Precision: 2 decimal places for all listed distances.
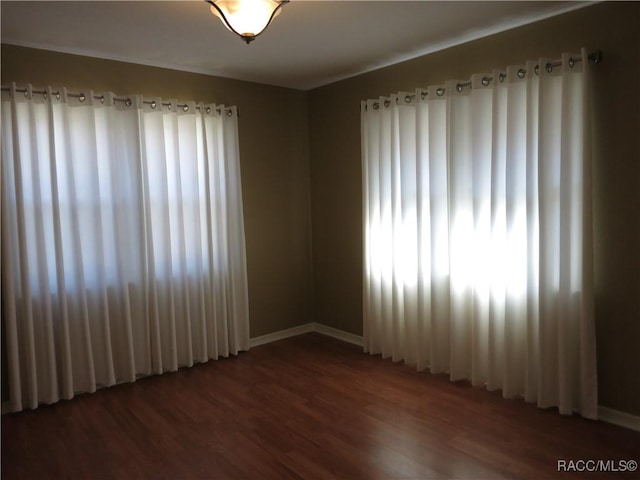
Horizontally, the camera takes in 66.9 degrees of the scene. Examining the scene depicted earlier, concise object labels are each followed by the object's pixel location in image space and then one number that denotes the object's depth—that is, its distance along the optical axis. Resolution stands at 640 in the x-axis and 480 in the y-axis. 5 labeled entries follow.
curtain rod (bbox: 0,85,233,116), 3.23
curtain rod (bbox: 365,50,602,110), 2.82
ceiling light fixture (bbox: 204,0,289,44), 2.24
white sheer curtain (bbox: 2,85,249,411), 3.25
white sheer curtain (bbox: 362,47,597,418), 2.91
